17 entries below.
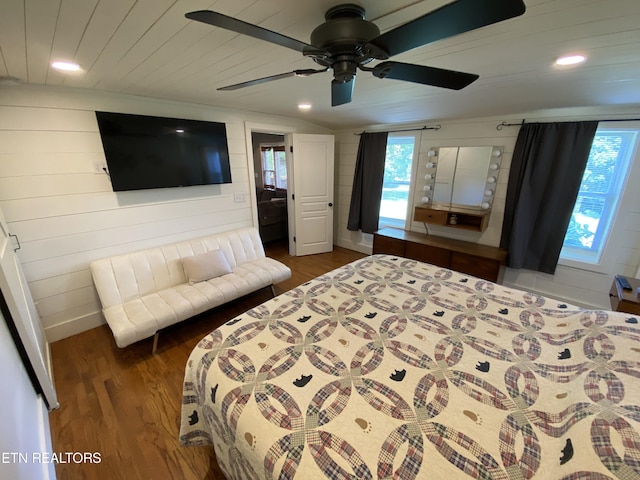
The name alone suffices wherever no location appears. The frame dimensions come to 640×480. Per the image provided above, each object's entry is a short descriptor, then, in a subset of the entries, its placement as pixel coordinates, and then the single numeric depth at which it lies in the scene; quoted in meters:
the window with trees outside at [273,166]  6.23
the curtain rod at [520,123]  2.23
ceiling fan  0.72
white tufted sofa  2.05
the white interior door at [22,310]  1.34
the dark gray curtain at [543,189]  2.46
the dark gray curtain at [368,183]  3.85
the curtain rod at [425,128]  3.29
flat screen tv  2.25
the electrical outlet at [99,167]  2.24
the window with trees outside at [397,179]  3.70
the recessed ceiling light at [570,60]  1.34
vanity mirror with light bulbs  2.99
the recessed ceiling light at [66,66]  1.52
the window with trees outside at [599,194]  2.37
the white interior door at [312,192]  3.88
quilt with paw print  0.75
